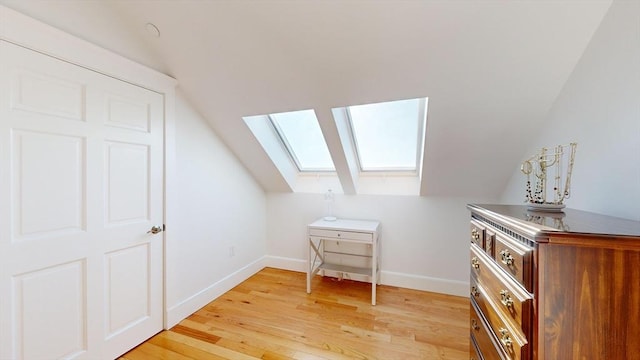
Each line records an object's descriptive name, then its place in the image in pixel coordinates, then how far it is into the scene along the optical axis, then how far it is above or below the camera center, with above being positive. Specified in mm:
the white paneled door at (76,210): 1218 -201
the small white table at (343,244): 2449 -821
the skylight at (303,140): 2646 +470
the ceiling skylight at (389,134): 2289 +482
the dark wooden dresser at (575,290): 695 -347
